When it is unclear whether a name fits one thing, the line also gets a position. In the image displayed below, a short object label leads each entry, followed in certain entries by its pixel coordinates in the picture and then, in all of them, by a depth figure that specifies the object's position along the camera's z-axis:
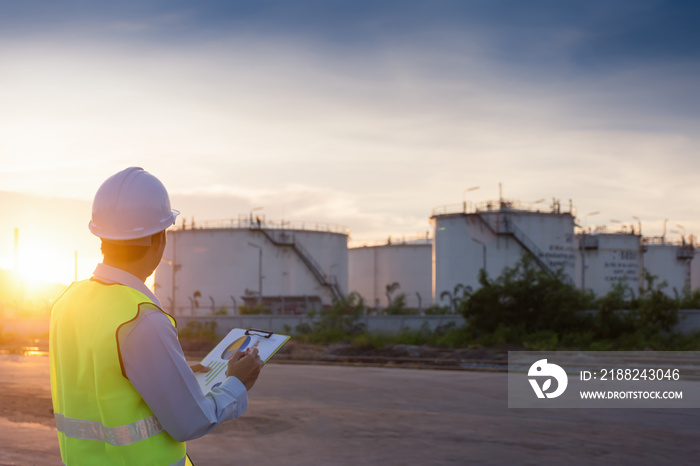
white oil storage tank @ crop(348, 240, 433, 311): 60.47
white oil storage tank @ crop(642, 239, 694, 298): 57.91
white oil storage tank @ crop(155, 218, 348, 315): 47.19
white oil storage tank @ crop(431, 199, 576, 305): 43.28
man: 2.16
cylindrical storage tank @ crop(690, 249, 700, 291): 65.75
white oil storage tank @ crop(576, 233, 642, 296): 47.50
